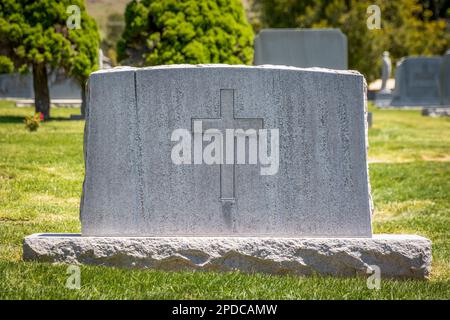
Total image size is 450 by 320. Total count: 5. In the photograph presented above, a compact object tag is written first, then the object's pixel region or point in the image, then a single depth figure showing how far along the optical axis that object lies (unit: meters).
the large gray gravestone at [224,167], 5.59
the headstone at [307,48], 18.86
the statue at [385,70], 41.06
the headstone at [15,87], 39.38
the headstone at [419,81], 33.50
